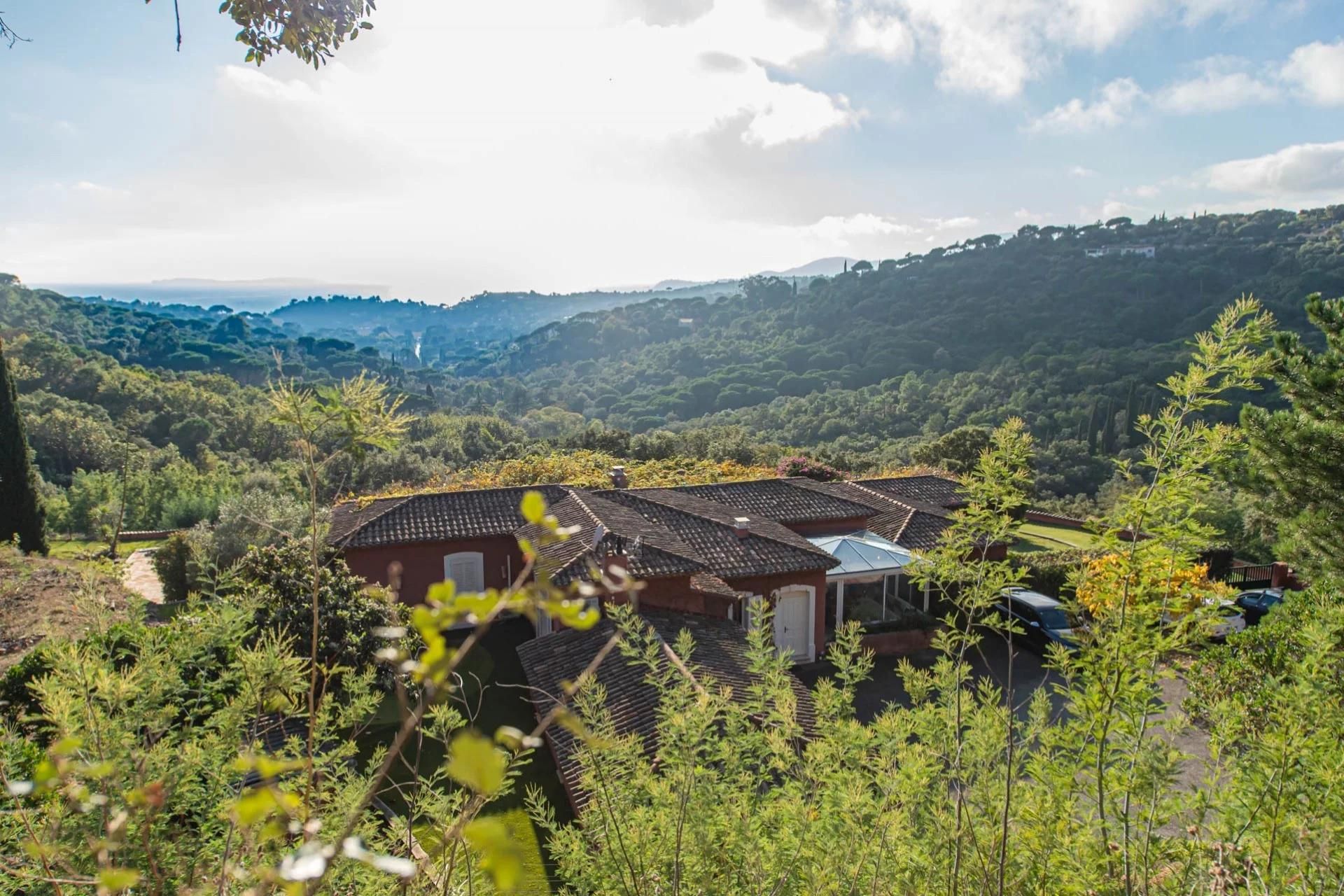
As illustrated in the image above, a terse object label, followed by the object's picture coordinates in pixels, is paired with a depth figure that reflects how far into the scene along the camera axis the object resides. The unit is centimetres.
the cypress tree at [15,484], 2270
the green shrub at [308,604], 1028
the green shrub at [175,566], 1794
